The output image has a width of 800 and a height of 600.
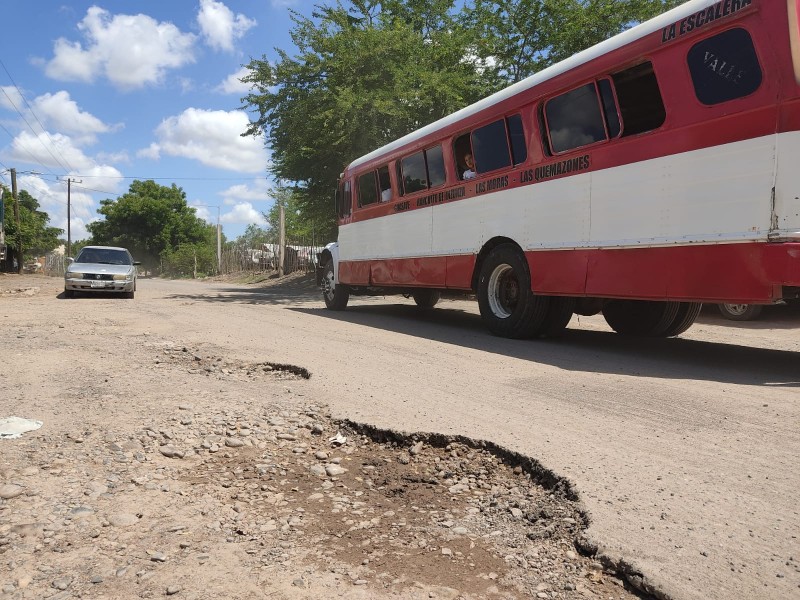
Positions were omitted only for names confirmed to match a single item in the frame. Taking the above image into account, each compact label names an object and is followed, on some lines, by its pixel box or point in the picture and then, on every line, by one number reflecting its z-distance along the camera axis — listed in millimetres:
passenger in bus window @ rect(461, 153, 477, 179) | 8195
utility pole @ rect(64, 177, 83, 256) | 47706
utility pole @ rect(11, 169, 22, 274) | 35031
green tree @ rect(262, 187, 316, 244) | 30447
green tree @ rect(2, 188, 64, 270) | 35375
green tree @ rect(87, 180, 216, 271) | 53625
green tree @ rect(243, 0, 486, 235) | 15891
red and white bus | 4719
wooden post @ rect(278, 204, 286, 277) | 28222
